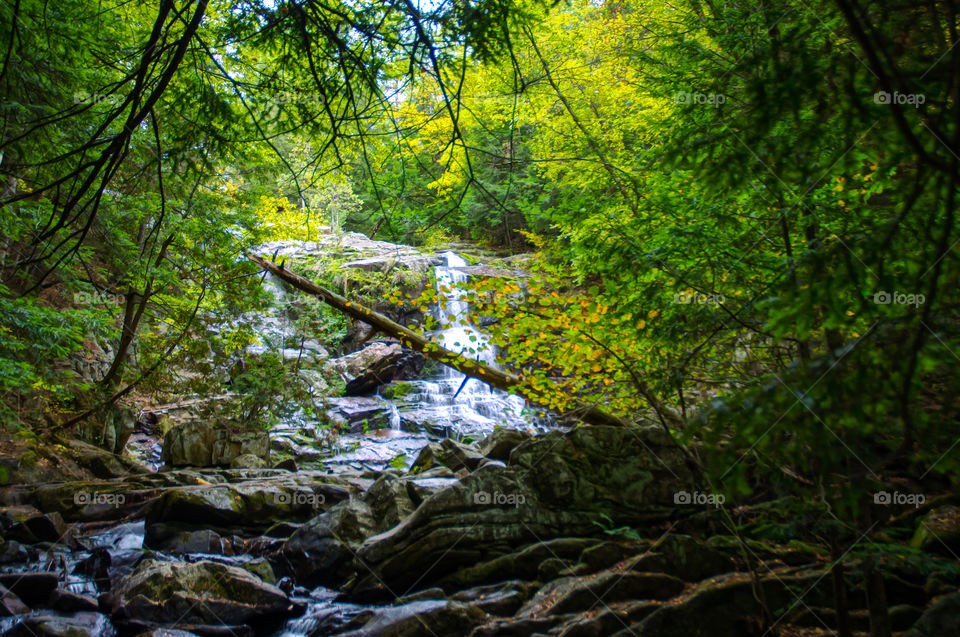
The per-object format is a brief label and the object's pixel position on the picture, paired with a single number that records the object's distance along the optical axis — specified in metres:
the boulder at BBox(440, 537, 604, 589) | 5.03
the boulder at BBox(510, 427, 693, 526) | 5.72
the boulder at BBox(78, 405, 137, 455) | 9.51
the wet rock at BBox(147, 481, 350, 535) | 6.98
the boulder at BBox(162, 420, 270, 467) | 10.03
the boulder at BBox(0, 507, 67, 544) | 6.16
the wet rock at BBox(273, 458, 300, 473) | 10.23
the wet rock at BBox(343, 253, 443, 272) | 18.44
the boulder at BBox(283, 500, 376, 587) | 5.94
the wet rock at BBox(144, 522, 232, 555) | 6.46
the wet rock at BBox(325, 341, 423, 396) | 16.56
